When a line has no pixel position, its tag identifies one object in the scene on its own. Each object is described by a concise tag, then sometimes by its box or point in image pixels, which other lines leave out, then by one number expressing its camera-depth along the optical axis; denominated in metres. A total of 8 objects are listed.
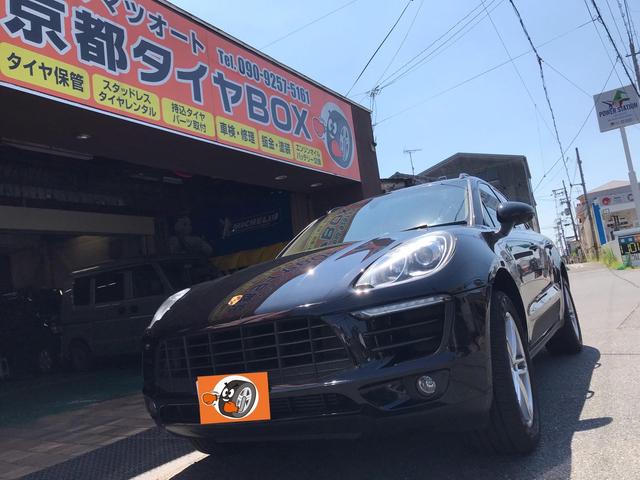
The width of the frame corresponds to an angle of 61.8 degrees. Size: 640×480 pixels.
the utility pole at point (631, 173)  19.60
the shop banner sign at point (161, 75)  4.43
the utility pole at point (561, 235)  78.17
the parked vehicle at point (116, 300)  6.90
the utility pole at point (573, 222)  53.75
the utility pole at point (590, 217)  35.08
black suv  2.07
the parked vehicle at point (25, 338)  8.74
